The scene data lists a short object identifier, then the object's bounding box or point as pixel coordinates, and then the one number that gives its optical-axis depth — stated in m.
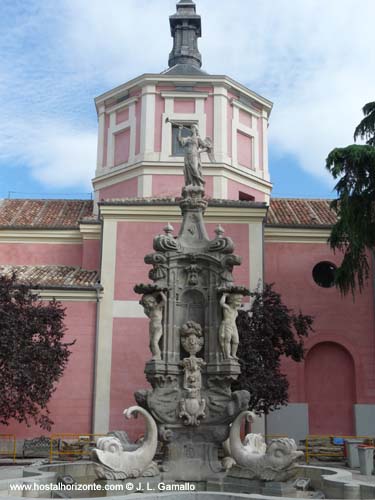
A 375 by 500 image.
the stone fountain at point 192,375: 10.88
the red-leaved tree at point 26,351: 18.22
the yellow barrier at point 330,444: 19.55
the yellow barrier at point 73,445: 19.28
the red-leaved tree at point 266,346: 19.12
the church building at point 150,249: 22.69
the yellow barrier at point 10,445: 20.43
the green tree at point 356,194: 18.48
